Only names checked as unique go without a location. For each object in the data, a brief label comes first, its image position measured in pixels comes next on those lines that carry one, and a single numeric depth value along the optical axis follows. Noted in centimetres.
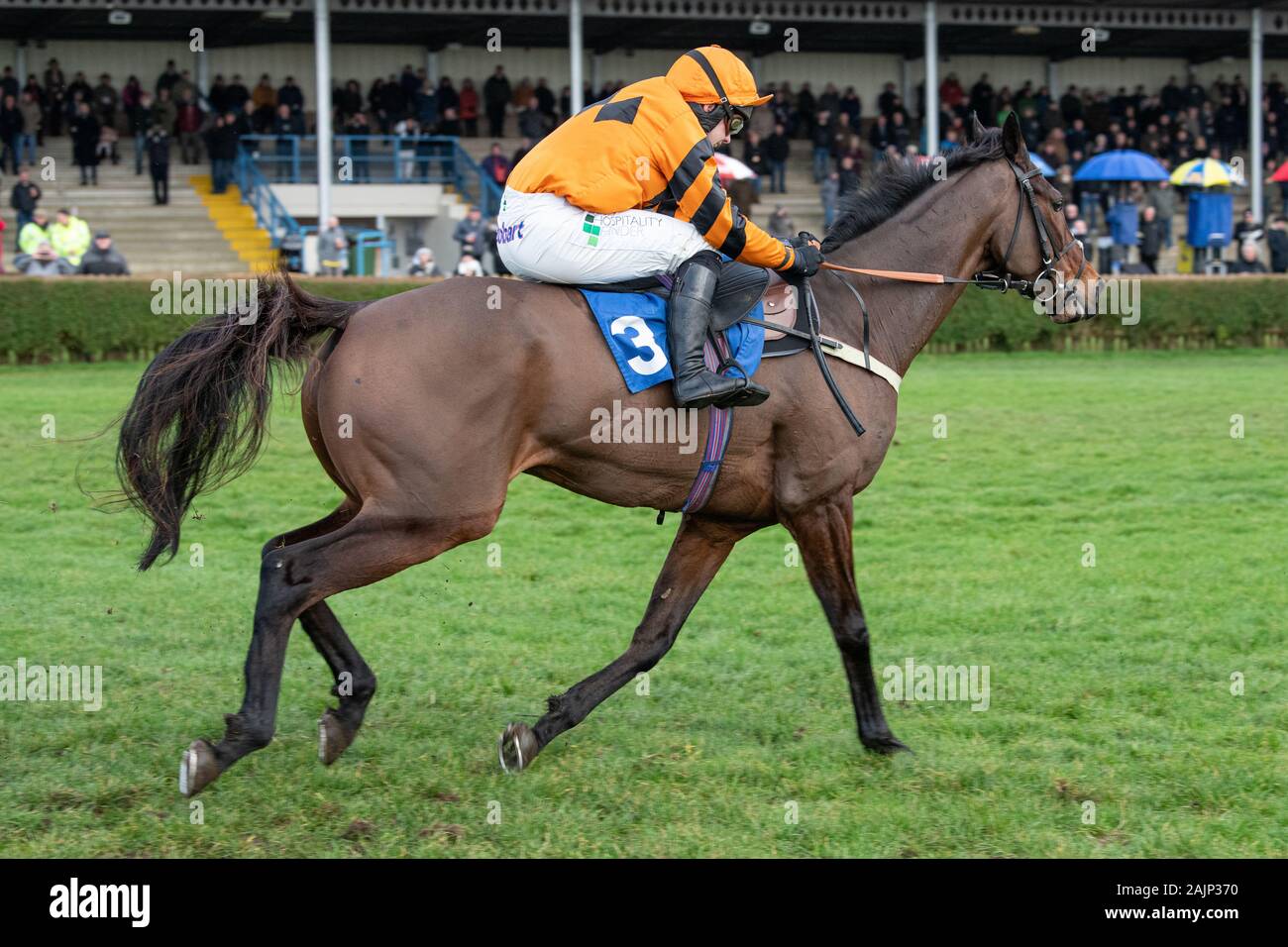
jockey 479
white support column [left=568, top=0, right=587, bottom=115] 2448
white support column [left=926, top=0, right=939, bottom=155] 2650
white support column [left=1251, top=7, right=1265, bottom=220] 2864
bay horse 452
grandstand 2442
